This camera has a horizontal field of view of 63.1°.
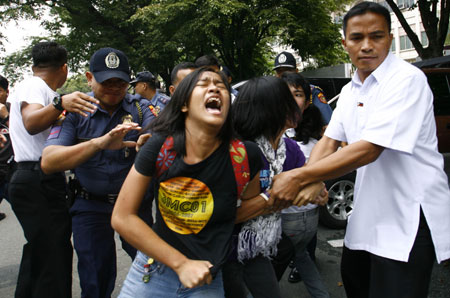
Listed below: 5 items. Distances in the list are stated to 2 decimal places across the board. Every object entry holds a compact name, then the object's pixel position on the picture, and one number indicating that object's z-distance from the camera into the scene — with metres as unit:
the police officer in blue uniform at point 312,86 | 3.70
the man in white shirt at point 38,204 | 2.52
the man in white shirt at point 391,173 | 1.68
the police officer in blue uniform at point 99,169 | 2.33
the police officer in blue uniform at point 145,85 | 5.49
